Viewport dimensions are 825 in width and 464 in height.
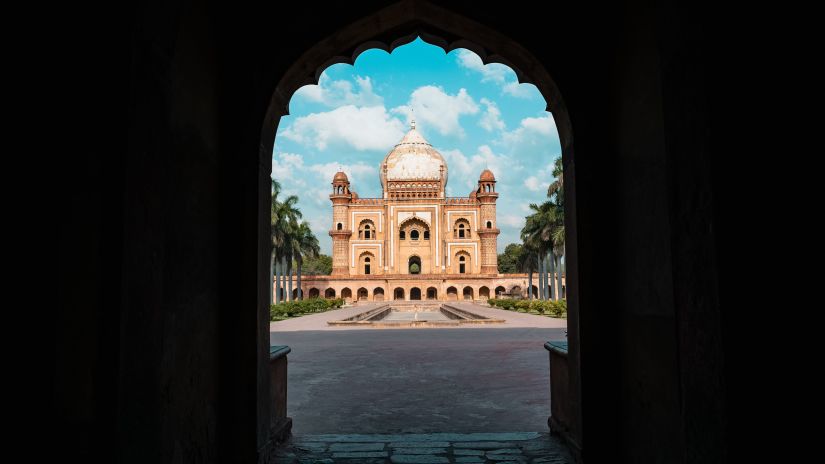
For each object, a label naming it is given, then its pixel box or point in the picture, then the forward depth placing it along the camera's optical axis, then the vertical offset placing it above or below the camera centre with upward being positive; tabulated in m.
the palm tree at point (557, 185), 27.39 +4.36
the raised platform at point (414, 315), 17.72 -1.87
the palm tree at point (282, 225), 30.89 +2.97
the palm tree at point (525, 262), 36.72 +0.90
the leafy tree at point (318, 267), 72.57 +1.19
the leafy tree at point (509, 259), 71.29 +1.87
